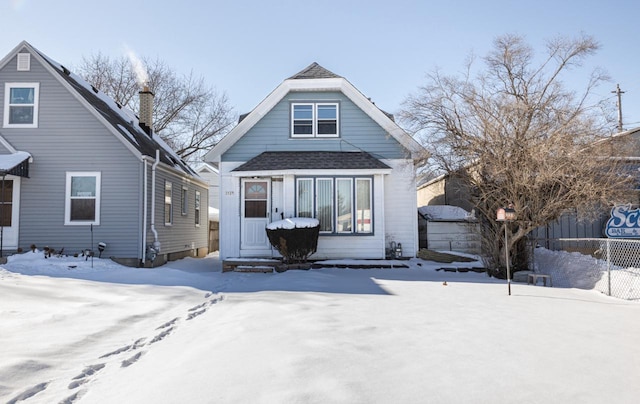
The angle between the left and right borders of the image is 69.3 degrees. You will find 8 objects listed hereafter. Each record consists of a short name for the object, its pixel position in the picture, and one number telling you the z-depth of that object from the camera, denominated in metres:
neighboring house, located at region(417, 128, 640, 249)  10.06
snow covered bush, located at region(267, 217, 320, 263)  12.20
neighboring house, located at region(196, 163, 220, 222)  28.89
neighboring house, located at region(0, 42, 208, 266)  13.05
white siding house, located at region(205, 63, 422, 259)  13.60
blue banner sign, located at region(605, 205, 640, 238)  13.34
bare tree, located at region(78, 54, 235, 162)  29.55
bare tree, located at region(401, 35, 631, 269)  9.68
